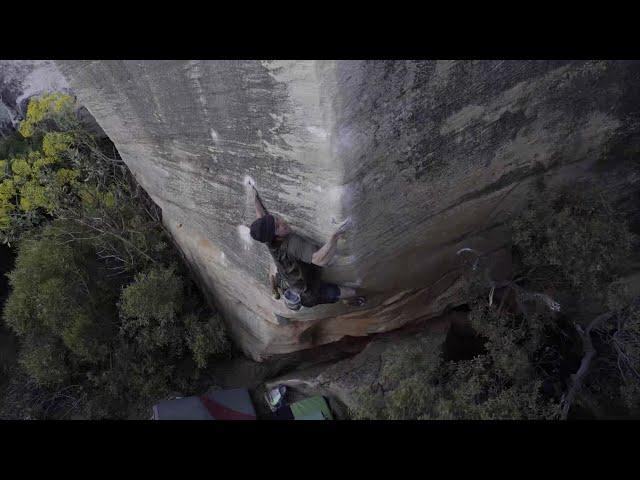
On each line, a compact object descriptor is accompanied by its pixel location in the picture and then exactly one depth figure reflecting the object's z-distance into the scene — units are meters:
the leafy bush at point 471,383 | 5.04
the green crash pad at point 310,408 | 7.15
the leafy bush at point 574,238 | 5.66
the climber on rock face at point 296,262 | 4.81
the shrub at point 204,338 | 8.55
